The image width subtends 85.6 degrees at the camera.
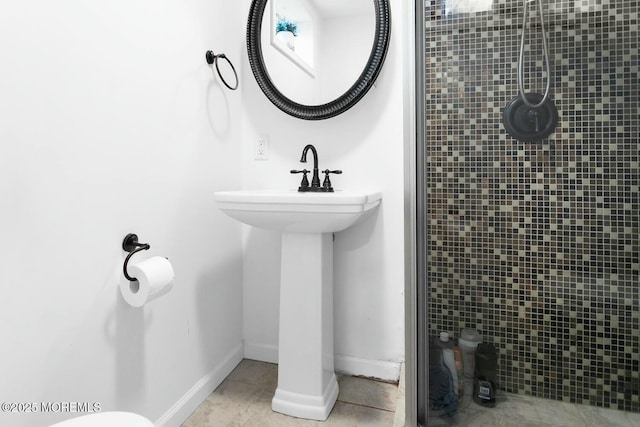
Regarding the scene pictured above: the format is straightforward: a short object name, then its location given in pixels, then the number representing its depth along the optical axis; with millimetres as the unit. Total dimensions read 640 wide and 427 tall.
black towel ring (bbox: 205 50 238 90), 1520
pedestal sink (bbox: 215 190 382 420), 1325
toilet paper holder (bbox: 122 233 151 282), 1082
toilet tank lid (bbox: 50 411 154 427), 710
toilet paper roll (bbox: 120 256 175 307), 1046
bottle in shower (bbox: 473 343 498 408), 1123
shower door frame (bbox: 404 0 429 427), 1175
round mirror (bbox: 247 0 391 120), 1562
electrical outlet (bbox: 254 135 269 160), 1797
